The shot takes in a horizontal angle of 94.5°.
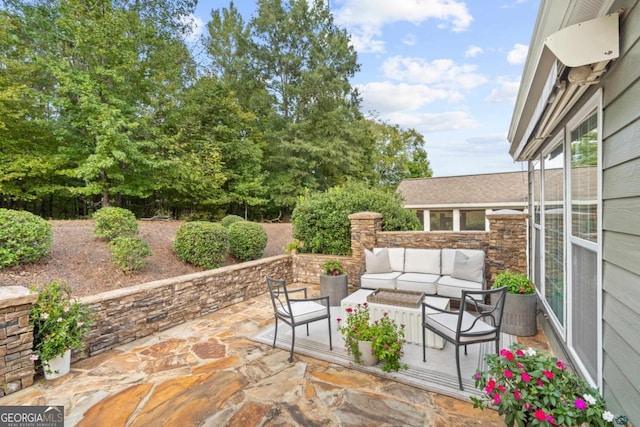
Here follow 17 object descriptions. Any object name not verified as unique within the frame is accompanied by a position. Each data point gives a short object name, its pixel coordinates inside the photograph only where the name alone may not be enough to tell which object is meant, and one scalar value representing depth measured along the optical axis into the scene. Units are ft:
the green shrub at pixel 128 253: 16.78
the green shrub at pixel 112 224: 19.25
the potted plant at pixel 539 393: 5.08
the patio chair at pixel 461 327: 9.03
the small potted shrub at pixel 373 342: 9.55
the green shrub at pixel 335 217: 22.16
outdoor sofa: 15.30
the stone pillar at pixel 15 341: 8.80
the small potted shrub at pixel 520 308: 12.48
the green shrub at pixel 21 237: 13.71
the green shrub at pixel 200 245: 19.31
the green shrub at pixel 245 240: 22.25
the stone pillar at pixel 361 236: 20.24
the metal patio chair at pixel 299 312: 11.04
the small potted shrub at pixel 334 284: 17.04
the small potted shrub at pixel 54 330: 9.49
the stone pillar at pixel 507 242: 15.71
